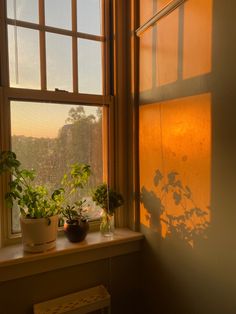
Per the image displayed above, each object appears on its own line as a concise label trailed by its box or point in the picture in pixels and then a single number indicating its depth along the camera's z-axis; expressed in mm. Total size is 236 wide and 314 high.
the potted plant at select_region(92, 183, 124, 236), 1517
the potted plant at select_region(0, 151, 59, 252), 1257
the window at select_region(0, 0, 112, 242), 1384
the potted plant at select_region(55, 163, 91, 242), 1421
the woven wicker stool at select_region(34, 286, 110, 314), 1323
